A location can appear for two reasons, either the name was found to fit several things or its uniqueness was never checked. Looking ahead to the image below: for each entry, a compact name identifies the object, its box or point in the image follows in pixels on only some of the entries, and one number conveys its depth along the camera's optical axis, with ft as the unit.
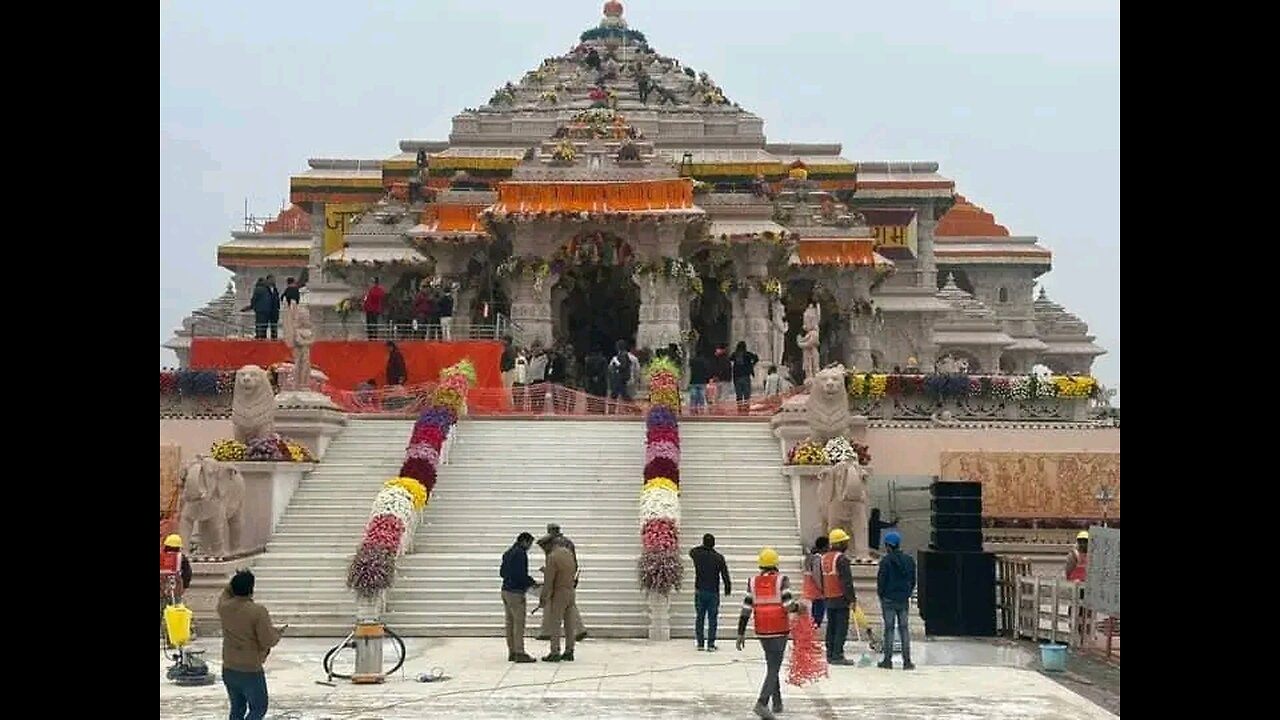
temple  121.39
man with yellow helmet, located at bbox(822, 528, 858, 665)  58.80
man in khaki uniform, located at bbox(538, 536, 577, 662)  60.03
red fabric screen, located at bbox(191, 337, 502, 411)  108.27
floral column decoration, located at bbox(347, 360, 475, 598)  67.41
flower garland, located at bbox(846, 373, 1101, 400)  97.86
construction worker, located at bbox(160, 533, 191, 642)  63.00
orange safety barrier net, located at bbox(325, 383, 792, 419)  96.48
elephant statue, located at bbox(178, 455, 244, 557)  71.92
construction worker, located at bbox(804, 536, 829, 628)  59.57
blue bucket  58.39
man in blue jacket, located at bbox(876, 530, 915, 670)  57.47
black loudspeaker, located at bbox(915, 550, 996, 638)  67.77
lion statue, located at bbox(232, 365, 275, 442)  78.48
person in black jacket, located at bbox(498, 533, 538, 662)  59.62
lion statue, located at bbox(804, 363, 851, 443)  78.69
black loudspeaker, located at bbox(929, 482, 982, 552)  67.92
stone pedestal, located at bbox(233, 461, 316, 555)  76.23
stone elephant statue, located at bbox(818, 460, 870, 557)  71.20
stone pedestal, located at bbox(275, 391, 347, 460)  84.89
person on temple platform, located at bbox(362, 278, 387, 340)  127.34
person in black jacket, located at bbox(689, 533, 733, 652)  62.64
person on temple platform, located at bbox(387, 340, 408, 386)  106.11
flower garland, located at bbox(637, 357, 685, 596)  67.26
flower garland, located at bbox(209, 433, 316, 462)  77.00
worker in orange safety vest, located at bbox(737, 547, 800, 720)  46.85
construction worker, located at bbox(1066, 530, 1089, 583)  68.28
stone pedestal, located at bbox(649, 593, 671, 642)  66.74
